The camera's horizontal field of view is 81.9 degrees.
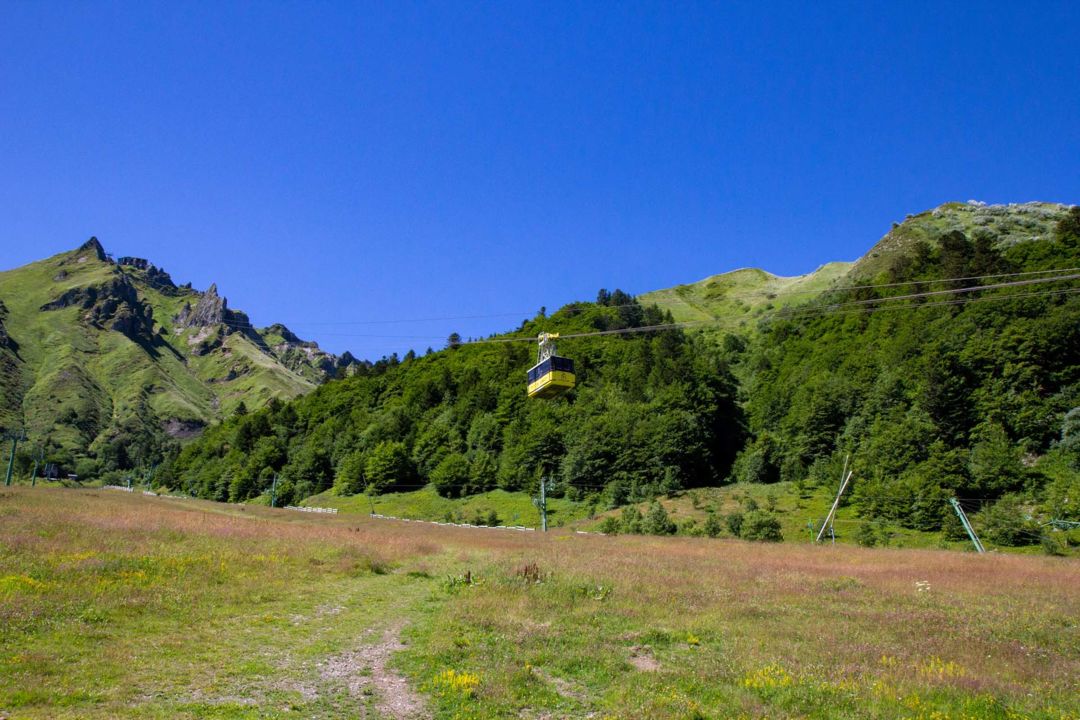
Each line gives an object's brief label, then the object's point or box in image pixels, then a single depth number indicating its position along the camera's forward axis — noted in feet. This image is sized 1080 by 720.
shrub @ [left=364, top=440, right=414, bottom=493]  353.92
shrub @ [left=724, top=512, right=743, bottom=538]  184.13
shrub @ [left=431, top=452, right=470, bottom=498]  331.36
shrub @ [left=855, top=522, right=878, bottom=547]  171.22
